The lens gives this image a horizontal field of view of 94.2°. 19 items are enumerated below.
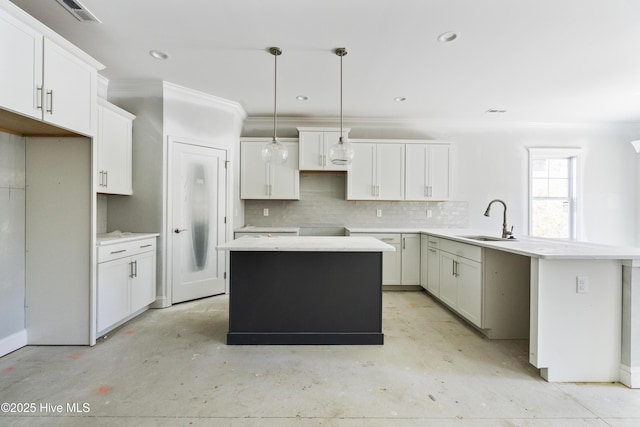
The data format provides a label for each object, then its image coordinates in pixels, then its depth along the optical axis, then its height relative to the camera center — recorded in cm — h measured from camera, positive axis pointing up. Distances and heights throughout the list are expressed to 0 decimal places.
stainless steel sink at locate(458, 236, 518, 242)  315 -31
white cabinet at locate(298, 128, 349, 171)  466 +98
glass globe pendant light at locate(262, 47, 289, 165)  272 +52
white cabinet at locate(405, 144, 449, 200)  478 +63
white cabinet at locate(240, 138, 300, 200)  470 +54
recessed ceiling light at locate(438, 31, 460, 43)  256 +153
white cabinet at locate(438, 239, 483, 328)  287 -72
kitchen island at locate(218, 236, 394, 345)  265 -78
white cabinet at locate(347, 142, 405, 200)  476 +62
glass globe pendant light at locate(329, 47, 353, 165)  274 +53
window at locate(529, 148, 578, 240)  518 +29
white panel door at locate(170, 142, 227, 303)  371 -15
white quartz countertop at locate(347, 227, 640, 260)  202 -28
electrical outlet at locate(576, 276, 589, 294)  208 -50
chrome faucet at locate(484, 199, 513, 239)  318 -23
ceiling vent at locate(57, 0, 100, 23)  222 +152
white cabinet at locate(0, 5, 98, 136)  191 +93
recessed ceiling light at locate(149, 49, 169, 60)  291 +153
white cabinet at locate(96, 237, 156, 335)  271 -75
